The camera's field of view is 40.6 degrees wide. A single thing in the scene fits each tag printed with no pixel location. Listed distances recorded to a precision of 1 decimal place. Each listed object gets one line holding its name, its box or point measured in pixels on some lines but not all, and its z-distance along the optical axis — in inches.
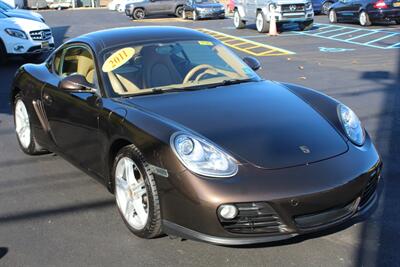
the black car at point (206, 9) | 1149.7
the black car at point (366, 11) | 786.2
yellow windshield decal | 181.8
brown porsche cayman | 130.3
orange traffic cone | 772.0
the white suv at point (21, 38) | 509.7
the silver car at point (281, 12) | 781.9
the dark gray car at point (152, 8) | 1286.9
